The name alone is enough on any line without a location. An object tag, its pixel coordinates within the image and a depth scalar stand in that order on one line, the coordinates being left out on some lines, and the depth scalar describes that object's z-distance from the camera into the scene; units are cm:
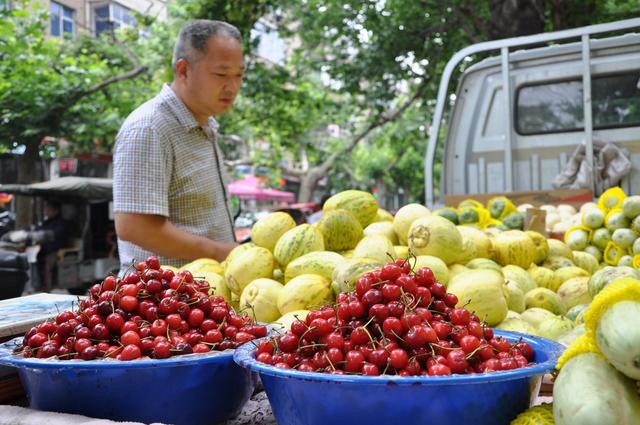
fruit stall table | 143
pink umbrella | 2897
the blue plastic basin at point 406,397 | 124
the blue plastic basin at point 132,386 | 149
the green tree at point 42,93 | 1131
